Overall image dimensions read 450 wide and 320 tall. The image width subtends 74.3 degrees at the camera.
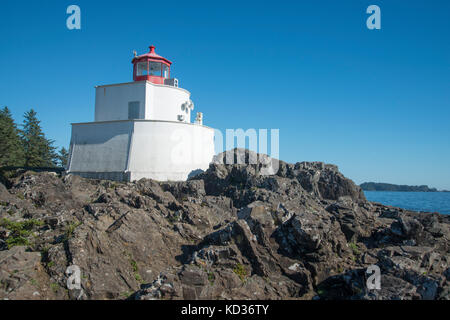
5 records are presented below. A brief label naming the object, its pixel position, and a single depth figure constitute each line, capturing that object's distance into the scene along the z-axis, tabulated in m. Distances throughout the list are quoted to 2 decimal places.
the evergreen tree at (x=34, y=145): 44.55
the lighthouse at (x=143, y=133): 26.86
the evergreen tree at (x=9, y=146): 37.67
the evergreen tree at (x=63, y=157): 58.78
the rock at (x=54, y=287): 9.57
